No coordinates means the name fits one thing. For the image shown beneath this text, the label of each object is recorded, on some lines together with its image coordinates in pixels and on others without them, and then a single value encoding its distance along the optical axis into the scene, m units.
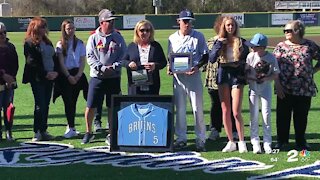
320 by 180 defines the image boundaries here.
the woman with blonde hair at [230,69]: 8.23
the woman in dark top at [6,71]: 9.45
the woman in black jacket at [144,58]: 8.55
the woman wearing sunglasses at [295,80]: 8.31
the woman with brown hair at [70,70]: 9.84
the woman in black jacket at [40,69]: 9.43
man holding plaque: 8.45
